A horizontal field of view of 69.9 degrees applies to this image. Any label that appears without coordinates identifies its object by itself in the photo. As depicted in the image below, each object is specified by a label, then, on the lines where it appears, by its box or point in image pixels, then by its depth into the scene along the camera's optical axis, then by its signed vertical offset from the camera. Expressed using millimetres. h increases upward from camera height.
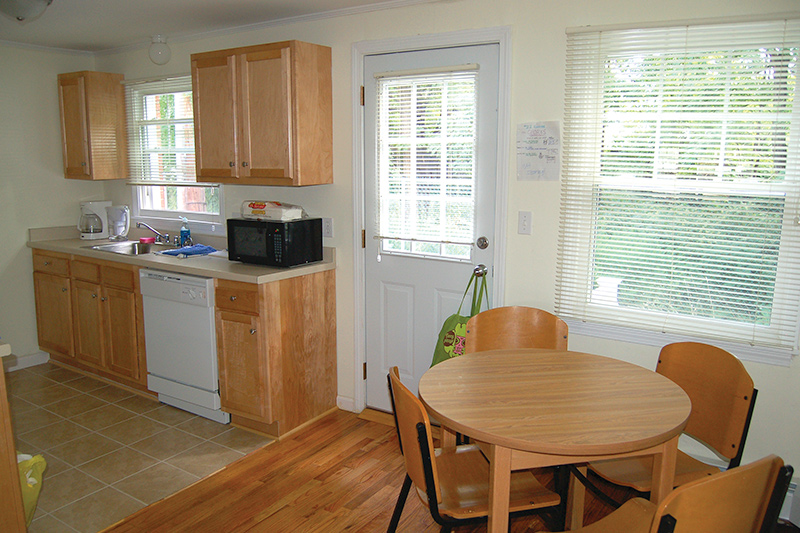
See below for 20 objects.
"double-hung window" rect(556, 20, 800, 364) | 2404 -17
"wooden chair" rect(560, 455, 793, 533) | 1273 -728
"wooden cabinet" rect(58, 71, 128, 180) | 4473 +430
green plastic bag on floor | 2311 -1222
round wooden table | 1659 -726
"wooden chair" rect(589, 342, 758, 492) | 2037 -825
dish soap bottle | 4309 -428
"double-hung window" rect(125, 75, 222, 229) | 4344 +186
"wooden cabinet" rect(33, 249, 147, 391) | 3859 -977
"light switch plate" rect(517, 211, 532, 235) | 2986 -214
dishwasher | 3422 -991
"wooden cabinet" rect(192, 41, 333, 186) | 3289 +394
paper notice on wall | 2863 +154
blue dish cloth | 3920 -489
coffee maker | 4625 -336
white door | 3100 -63
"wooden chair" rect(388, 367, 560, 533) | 1736 -1034
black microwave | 3369 -366
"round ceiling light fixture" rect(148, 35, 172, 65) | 3648 +818
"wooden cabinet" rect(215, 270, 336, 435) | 3236 -978
